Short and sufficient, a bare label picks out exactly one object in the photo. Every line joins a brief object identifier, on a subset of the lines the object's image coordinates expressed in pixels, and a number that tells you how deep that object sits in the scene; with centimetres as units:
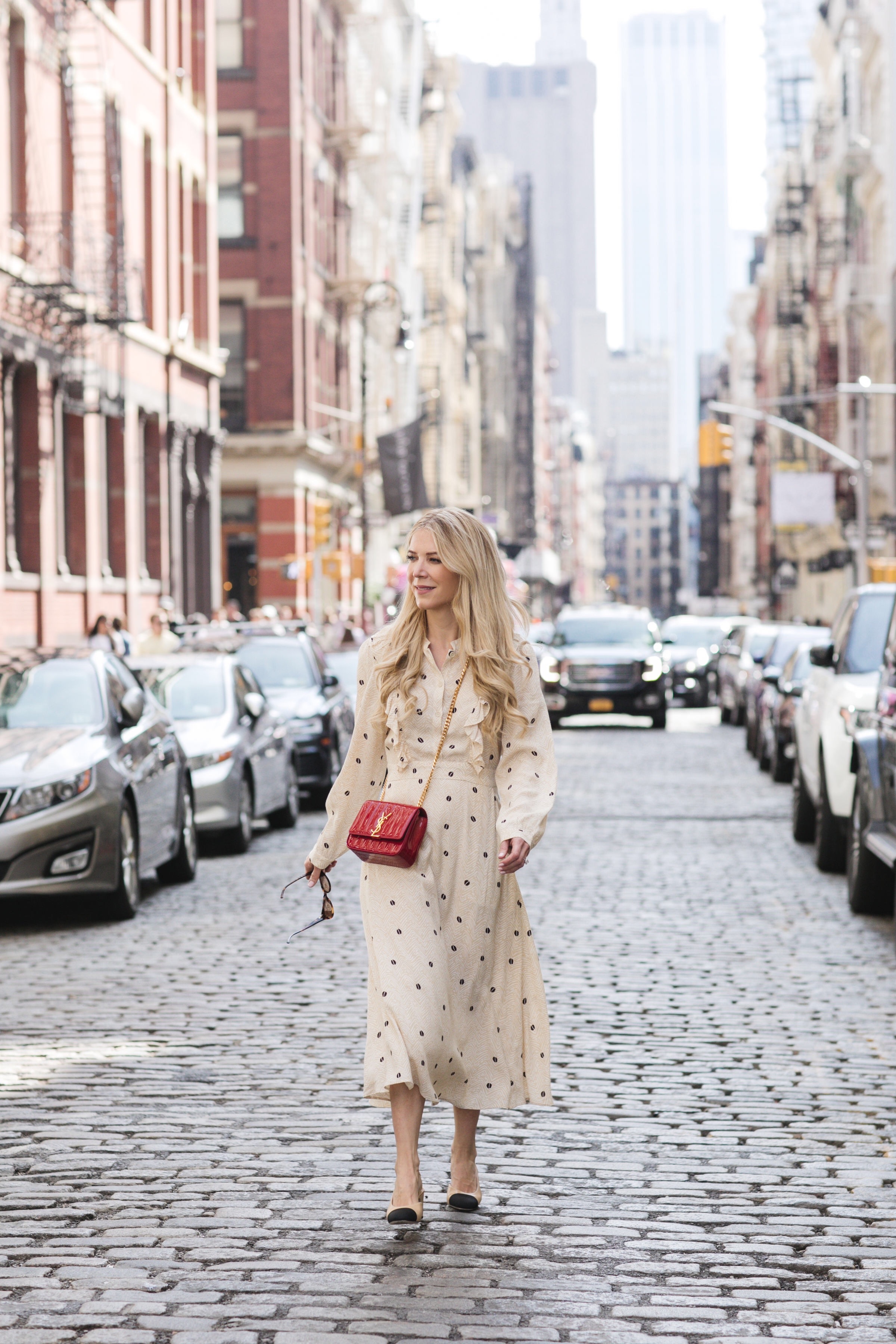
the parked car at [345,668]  2316
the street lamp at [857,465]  4359
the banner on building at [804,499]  6662
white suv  1317
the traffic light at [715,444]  4253
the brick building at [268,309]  5016
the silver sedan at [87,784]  1112
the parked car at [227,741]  1527
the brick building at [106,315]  2819
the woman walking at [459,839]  526
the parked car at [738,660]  3120
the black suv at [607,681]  3175
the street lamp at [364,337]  4172
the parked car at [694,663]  4269
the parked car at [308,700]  1920
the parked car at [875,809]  1044
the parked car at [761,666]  2467
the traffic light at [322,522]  4159
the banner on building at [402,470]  4588
